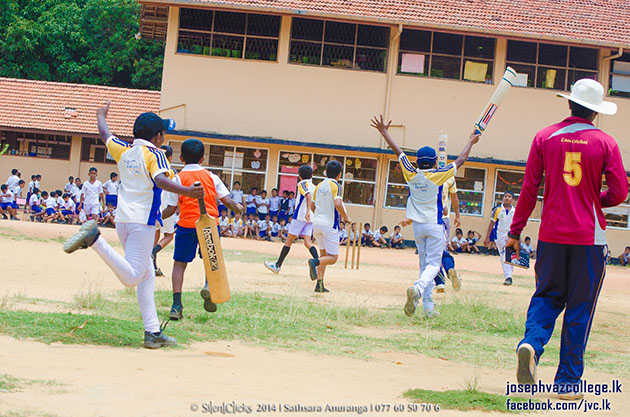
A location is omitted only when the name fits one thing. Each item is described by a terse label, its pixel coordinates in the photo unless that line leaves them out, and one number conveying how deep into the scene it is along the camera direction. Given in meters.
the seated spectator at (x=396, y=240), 26.64
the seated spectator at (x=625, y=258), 27.88
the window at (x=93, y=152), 33.97
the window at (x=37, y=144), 33.88
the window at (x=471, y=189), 28.11
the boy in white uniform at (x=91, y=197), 25.20
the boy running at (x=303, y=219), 13.26
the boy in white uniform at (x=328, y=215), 12.34
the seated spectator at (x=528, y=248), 21.73
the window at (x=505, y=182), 28.28
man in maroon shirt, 5.54
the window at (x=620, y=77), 28.06
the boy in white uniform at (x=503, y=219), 16.31
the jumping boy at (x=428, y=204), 9.54
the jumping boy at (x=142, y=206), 6.34
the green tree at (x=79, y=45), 41.66
